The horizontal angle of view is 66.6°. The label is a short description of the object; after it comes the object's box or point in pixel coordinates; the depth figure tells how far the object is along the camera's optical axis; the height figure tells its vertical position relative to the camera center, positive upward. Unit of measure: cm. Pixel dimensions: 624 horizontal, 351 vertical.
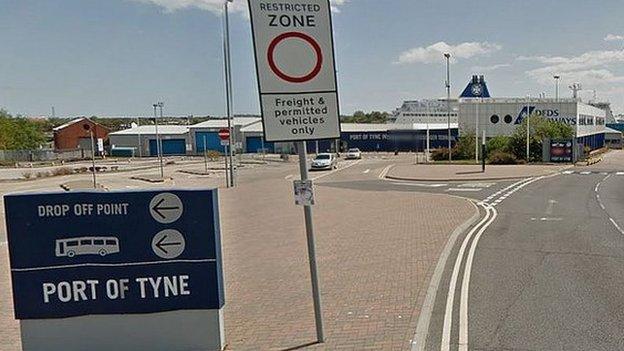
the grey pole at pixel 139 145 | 8009 +13
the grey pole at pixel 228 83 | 2519 +320
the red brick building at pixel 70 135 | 8238 +255
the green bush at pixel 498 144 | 4159 -129
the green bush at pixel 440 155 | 4619 -220
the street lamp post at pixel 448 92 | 4512 +422
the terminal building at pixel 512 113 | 5134 +178
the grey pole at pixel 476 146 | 4261 -143
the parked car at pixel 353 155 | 5799 -228
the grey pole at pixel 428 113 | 8684 +365
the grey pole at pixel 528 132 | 3904 -30
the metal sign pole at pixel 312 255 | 464 -115
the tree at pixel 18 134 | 7438 +288
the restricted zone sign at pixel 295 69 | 443 +67
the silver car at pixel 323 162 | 3988 -207
